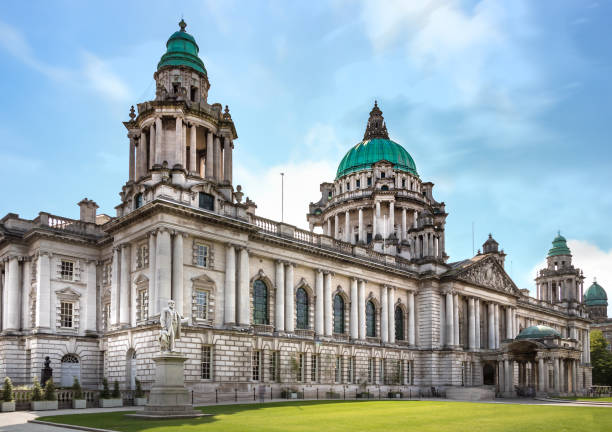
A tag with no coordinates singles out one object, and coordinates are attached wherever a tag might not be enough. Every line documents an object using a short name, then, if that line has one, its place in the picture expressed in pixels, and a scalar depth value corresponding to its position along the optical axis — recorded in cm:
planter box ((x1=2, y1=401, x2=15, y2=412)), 3492
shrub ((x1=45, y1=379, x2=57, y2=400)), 3691
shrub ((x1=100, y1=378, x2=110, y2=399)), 3972
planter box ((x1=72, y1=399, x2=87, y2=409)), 3772
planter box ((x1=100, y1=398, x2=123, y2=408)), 3875
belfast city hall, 4428
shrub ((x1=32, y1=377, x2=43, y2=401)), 3634
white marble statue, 3059
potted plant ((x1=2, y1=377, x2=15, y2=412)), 3506
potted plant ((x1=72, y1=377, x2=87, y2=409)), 3775
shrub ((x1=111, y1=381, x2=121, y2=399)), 4009
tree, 10650
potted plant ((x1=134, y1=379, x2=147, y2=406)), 3947
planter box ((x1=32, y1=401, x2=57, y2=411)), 3591
